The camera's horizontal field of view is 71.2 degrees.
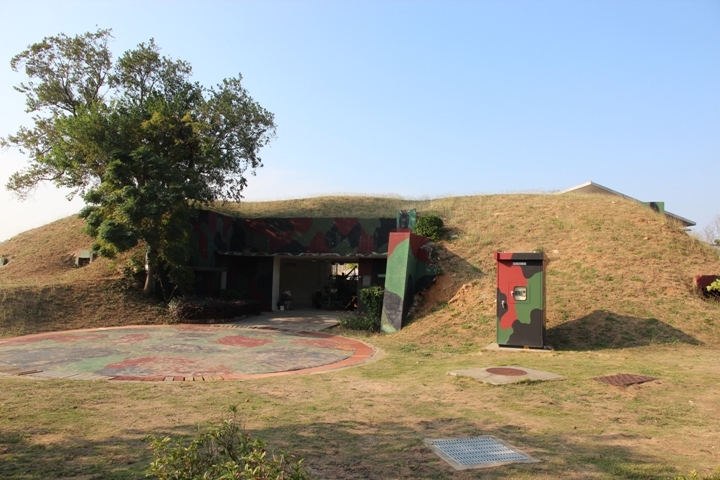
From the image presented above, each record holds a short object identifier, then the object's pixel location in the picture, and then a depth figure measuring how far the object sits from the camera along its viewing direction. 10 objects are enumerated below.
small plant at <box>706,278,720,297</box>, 13.62
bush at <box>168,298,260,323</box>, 16.09
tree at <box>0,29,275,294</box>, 15.80
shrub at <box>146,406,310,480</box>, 2.54
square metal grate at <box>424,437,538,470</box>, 4.20
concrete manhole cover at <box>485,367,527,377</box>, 7.82
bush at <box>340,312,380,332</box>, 14.78
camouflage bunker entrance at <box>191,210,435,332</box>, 19.11
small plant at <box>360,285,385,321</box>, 15.27
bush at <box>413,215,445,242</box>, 18.69
